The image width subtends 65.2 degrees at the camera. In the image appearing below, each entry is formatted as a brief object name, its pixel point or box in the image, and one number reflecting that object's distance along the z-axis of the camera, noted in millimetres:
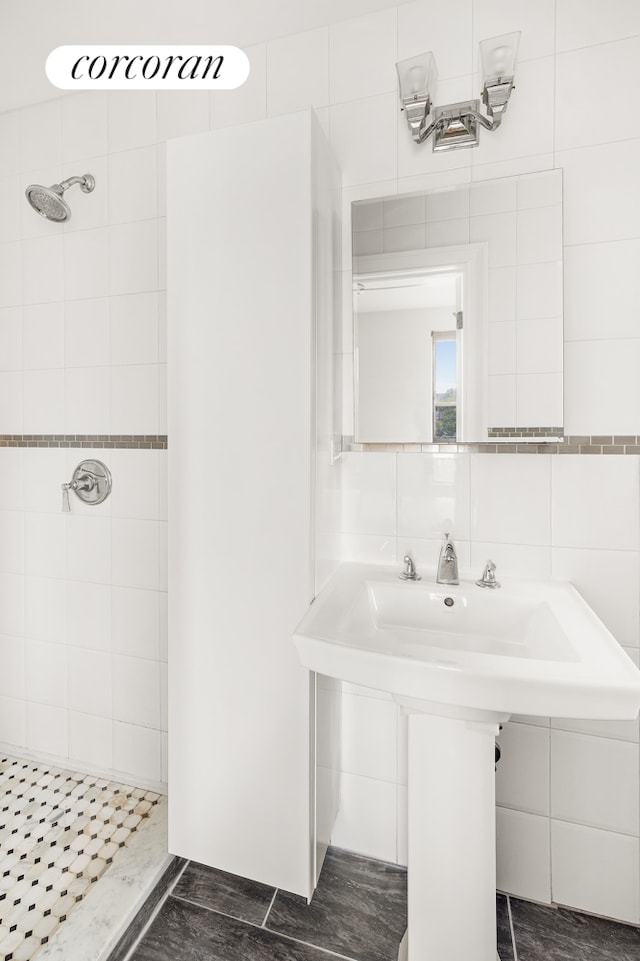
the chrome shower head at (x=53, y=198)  1630
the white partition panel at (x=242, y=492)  1266
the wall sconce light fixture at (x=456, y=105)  1260
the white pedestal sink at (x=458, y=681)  859
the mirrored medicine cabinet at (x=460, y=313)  1323
